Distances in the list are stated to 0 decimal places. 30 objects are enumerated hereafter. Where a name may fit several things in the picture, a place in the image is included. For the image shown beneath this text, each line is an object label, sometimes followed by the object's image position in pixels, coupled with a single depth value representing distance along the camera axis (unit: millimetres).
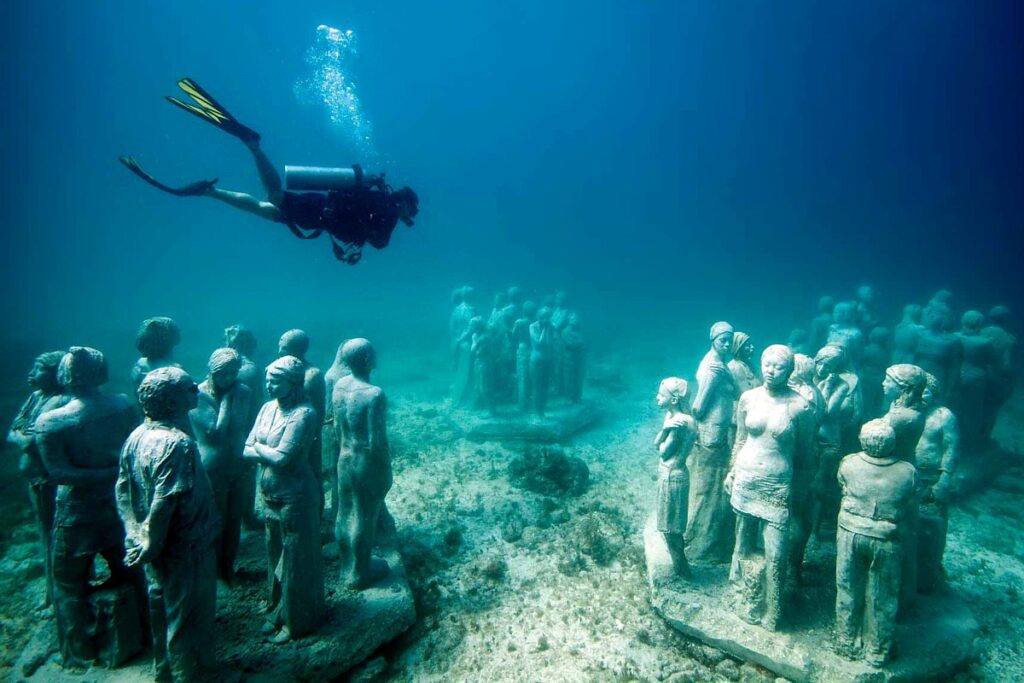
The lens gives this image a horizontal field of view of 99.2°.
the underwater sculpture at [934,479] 5562
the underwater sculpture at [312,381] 6273
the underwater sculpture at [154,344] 6287
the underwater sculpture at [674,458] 5754
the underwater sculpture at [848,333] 9755
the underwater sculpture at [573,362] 14452
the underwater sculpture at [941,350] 9391
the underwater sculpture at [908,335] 10035
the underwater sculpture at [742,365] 6715
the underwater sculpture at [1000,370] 9828
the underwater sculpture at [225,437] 5555
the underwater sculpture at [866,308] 11812
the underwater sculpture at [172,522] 3596
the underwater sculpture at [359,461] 5297
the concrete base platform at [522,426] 12516
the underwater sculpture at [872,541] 4430
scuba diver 5398
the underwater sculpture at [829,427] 6426
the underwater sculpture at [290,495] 4531
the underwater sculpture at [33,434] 5320
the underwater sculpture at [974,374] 9523
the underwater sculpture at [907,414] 5324
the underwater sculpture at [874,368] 10727
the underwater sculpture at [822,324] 12602
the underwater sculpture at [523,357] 13336
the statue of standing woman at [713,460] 6430
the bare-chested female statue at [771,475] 5020
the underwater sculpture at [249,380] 6242
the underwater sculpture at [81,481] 4406
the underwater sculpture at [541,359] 13062
